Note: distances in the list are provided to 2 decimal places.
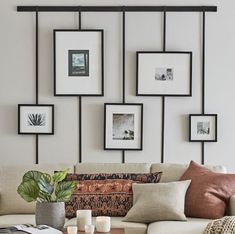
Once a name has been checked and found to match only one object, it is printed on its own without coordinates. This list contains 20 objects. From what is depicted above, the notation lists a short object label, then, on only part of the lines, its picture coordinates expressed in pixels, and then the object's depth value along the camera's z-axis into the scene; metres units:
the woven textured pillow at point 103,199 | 4.36
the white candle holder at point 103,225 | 3.51
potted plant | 3.51
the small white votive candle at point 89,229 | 3.43
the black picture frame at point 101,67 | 5.26
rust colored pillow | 4.19
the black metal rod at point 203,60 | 5.27
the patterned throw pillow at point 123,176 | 4.50
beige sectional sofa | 3.96
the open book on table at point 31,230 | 3.28
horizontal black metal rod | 5.26
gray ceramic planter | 3.51
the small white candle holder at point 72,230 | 3.36
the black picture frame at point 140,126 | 5.25
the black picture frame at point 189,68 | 5.24
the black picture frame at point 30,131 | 5.26
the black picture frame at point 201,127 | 5.24
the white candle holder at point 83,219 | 3.59
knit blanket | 3.26
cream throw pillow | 4.15
